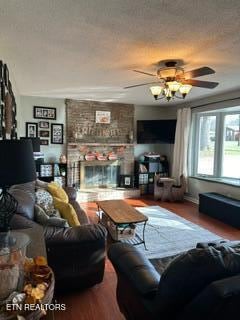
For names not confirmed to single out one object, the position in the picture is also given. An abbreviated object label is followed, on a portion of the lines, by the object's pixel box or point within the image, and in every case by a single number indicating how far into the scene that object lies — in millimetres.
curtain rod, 4827
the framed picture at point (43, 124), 5742
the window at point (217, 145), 5156
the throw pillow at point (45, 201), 2895
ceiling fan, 2826
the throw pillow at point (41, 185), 3592
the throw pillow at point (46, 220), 2393
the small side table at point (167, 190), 5949
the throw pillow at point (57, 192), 3417
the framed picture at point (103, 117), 6250
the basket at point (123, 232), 3441
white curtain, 5910
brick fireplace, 6035
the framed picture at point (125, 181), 6504
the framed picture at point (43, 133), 5772
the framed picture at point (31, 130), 5641
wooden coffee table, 3215
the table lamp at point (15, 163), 1289
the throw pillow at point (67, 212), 2693
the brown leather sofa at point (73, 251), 2182
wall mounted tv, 6547
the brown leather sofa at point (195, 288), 1080
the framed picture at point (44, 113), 5676
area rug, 3281
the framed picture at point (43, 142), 5801
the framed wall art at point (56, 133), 5879
